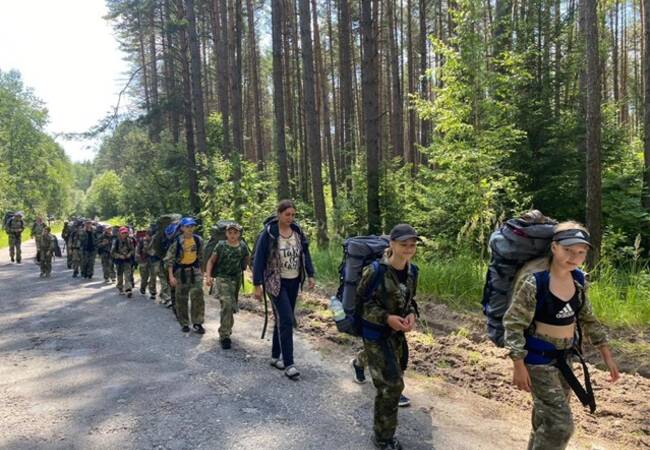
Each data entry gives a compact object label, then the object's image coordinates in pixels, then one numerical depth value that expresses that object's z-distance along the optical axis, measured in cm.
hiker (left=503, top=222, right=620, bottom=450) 296
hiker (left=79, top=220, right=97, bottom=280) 1501
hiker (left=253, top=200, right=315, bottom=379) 559
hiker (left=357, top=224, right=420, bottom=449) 371
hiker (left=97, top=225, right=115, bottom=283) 1408
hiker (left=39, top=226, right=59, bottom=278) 1477
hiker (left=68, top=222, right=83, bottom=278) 1538
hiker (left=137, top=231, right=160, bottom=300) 1116
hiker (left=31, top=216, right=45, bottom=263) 1539
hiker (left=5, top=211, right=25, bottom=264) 1825
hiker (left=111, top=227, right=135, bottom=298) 1180
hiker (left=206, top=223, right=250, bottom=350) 686
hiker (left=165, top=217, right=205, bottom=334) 776
